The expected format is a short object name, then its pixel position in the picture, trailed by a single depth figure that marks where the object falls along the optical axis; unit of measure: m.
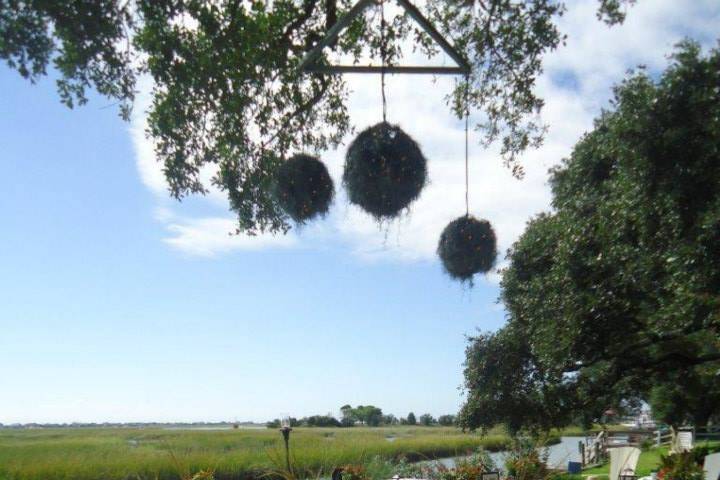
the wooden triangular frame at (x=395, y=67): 2.09
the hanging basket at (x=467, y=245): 2.92
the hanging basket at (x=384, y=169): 2.51
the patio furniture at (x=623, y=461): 7.78
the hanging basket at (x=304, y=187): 2.72
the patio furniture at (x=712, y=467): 7.16
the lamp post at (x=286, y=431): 4.10
